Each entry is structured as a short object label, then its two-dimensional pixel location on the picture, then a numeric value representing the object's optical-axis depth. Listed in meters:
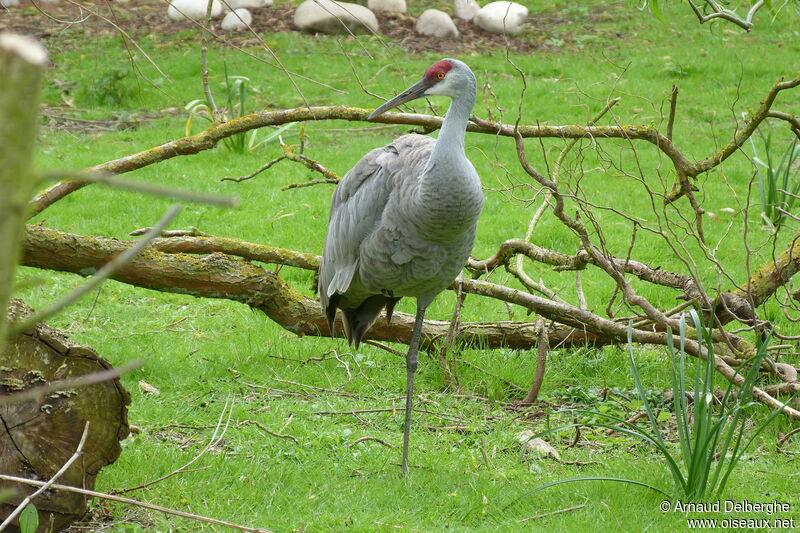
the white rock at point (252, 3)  32.29
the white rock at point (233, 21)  30.06
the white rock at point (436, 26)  31.23
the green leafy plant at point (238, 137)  19.19
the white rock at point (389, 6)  33.09
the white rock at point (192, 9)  29.86
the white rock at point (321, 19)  30.56
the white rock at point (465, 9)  33.00
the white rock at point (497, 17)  32.03
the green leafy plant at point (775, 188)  14.75
